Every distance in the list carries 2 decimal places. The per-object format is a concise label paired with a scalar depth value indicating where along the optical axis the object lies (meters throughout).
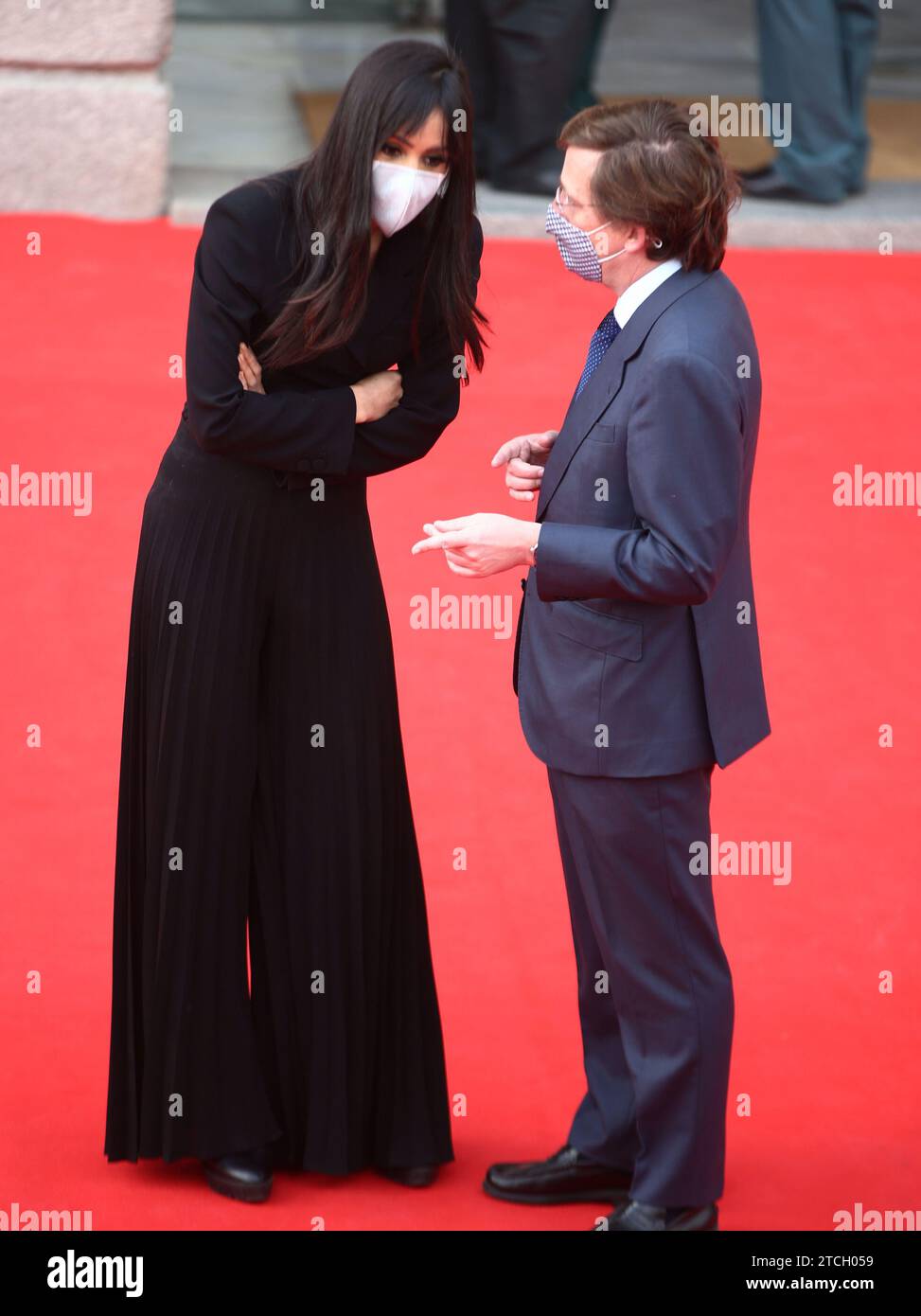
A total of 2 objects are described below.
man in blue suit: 4.54
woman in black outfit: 5.05
